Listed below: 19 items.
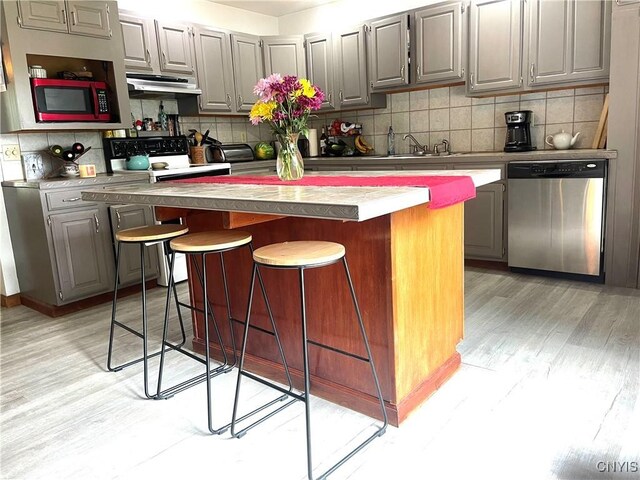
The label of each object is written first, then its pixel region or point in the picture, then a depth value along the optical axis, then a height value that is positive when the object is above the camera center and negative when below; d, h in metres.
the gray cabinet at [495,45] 3.83 +0.71
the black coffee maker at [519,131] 3.99 +0.03
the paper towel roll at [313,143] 5.35 +0.04
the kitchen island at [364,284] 1.83 -0.58
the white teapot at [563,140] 3.92 -0.06
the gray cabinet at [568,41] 3.45 +0.65
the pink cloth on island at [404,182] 1.78 -0.16
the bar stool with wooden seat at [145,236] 2.31 -0.38
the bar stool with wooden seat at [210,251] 1.98 -0.39
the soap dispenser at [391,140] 5.03 +0.02
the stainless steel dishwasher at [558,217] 3.45 -0.61
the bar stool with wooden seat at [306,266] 1.62 -0.39
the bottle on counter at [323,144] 5.30 +0.02
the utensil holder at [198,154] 4.69 -0.01
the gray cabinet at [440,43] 4.12 +0.81
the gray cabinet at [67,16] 3.34 +1.01
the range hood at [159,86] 3.99 +0.58
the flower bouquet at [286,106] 2.21 +0.19
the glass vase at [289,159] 2.32 -0.05
